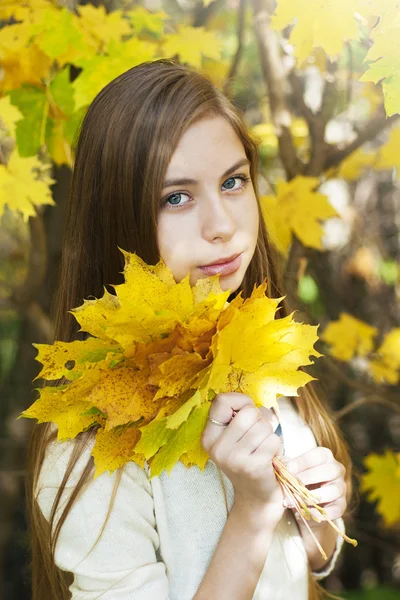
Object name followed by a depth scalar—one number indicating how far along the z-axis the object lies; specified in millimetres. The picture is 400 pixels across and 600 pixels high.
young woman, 1110
